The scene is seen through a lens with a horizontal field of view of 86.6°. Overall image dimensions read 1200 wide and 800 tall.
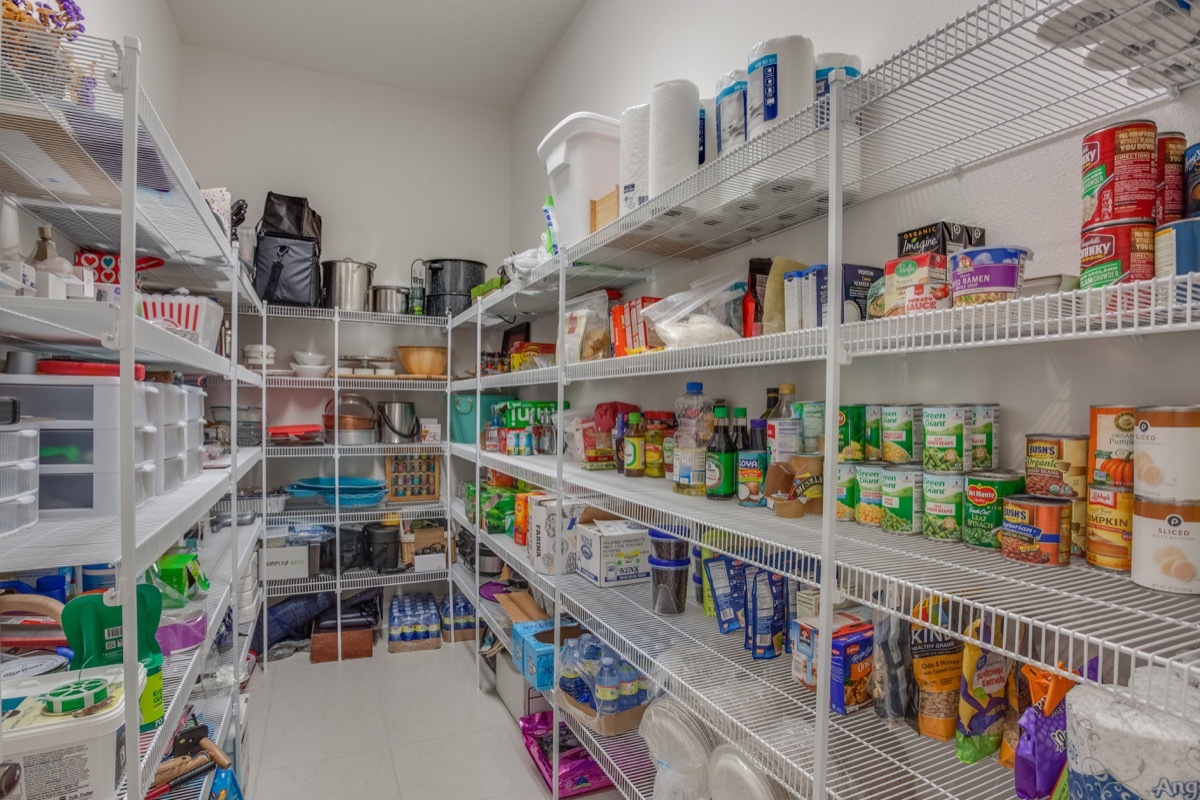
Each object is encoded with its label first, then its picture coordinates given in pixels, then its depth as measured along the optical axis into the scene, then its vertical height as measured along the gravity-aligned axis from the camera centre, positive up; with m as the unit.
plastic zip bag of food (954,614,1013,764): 1.05 -0.51
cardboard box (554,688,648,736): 1.91 -0.98
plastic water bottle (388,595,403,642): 3.49 -1.25
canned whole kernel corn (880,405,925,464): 1.25 -0.07
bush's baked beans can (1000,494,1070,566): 0.93 -0.20
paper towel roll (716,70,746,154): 1.46 +0.66
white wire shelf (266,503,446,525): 3.58 -0.66
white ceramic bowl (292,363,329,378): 3.54 +0.16
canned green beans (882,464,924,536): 1.16 -0.19
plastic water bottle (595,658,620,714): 1.92 -0.89
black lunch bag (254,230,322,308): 3.37 +0.69
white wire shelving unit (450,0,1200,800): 0.72 +0.08
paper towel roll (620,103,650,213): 1.77 +0.67
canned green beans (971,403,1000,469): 1.11 -0.07
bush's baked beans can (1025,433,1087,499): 0.96 -0.10
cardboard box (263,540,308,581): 3.43 -0.89
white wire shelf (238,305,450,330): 3.48 +0.47
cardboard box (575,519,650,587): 2.13 -0.53
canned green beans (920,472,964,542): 1.09 -0.18
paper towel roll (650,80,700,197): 1.61 +0.68
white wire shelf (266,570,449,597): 3.45 -1.03
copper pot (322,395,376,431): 3.69 -0.10
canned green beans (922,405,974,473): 1.10 -0.07
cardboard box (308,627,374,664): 3.38 -1.32
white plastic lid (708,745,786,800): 1.27 -0.79
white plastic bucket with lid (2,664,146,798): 0.94 -0.52
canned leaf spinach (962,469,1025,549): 1.04 -0.17
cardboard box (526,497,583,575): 2.27 -0.51
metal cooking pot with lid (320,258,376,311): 3.63 +0.66
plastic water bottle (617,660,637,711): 1.93 -0.88
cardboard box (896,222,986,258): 1.15 +0.29
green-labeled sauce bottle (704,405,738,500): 1.65 -0.18
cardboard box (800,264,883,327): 1.26 +0.22
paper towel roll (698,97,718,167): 1.66 +0.69
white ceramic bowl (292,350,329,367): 3.55 +0.22
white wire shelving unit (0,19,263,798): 0.98 +0.47
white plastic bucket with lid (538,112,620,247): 2.09 +0.79
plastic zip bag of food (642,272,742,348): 1.56 +0.22
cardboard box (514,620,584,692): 2.29 -0.94
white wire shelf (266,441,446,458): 3.50 -0.30
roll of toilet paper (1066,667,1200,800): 0.64 -0.37
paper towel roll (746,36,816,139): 1.32 +0.67
